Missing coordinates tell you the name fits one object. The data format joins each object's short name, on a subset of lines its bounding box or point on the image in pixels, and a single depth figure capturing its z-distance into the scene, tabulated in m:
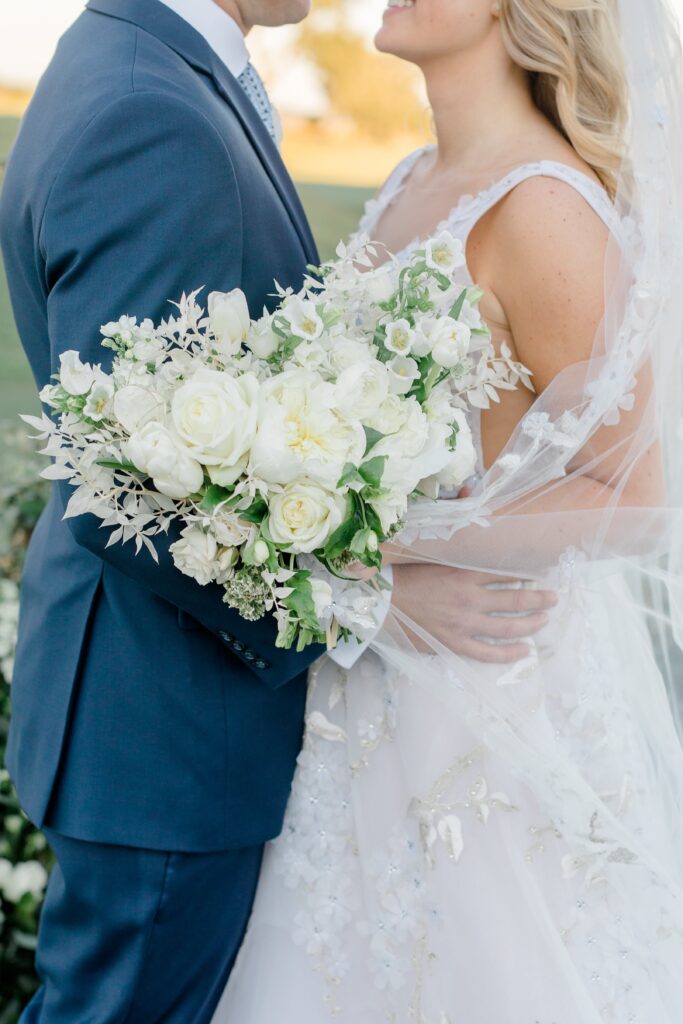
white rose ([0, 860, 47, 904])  2.59
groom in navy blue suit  1.48
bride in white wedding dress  1.80
